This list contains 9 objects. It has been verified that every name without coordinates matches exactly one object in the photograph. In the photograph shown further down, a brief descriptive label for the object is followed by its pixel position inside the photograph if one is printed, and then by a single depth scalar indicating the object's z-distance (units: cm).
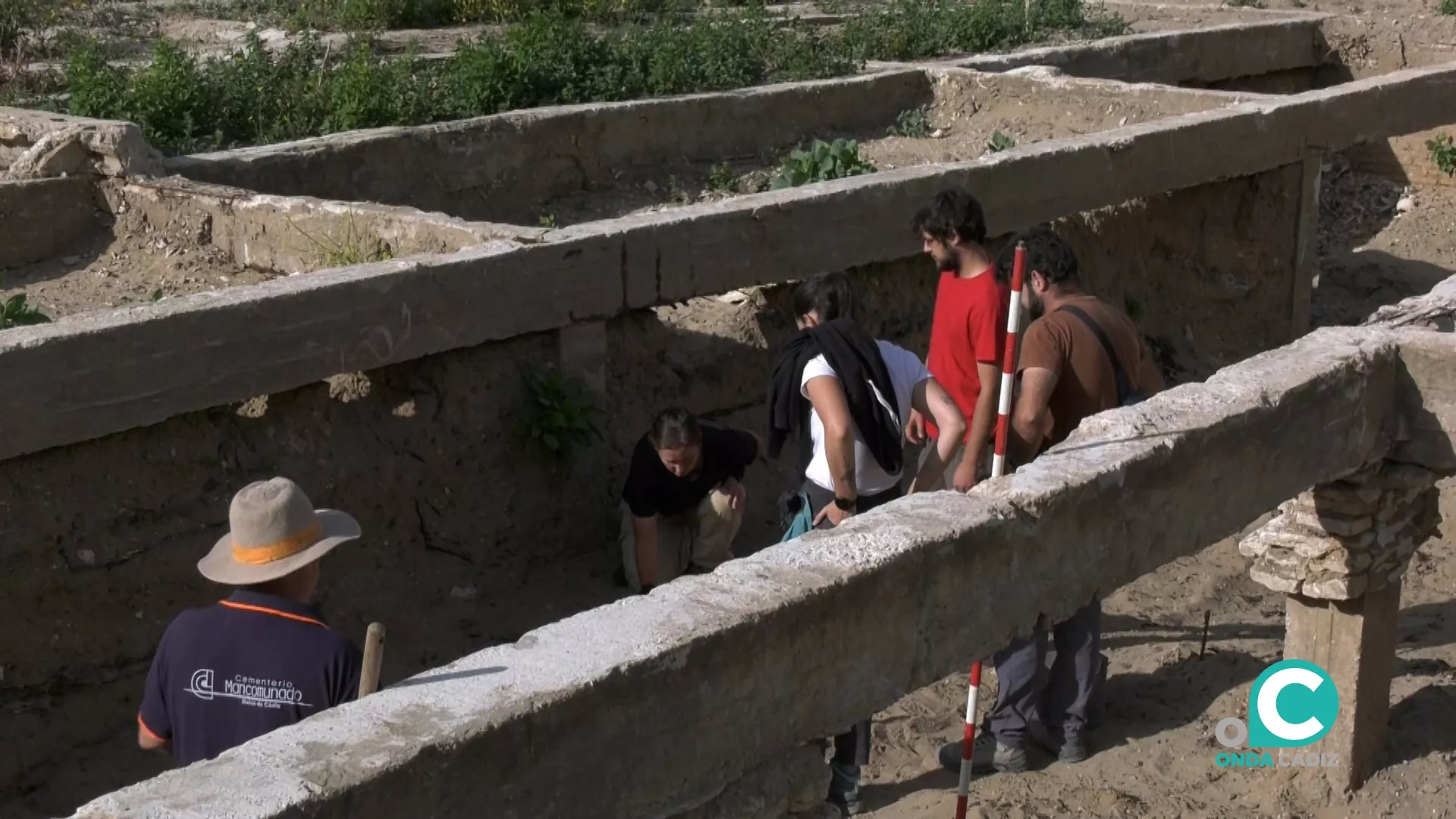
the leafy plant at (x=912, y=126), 1144
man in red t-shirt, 559
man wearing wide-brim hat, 342
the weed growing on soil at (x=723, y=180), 996
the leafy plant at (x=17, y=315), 618
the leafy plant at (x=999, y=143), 1009
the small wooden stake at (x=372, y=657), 304
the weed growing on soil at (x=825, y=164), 930
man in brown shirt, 543
